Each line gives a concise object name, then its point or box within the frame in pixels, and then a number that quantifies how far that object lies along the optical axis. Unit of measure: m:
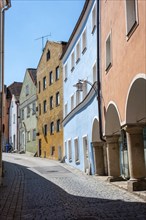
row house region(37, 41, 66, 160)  34.59
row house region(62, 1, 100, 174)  20.27
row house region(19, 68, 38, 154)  44.08
